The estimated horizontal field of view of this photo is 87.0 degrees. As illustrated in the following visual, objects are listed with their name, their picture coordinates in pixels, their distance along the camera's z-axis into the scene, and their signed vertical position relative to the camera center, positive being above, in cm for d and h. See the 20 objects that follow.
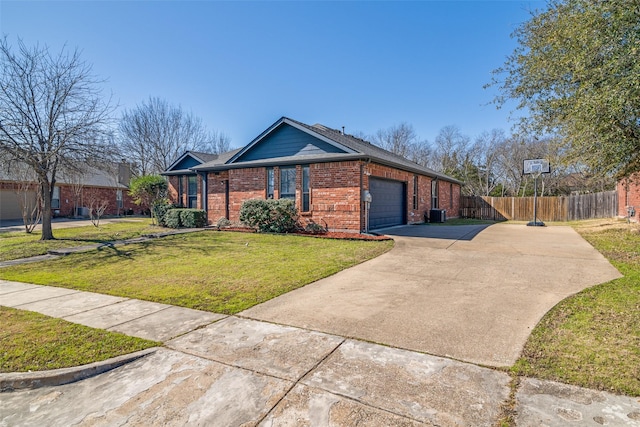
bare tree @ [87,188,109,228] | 2682 +94
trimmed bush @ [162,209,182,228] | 1600 -51
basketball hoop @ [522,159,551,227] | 1756 +208
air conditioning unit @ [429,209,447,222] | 1917 -48
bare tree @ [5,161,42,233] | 1116 +127
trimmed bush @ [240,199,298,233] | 1323 -31
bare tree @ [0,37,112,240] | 1058 +302
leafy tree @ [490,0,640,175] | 698 +326
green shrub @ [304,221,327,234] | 1313 -83
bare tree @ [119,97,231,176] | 3225 +733
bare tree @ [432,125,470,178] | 3856 +655
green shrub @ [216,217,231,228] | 1580 -71
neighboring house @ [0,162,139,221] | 2325 +90
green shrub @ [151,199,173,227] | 1688 -8
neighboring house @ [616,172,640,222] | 1588 +26
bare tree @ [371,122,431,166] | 3950 +730
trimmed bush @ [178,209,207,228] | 1577 -50
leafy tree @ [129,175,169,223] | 1728 +91
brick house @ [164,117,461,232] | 1254 +115
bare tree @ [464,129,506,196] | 3725 +453
